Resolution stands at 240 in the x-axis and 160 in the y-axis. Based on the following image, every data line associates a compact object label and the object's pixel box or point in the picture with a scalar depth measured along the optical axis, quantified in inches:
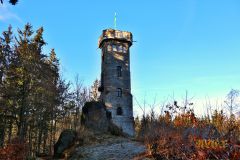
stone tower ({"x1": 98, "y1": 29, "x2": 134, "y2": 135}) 779.4
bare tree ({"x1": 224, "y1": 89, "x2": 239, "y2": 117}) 791.0
